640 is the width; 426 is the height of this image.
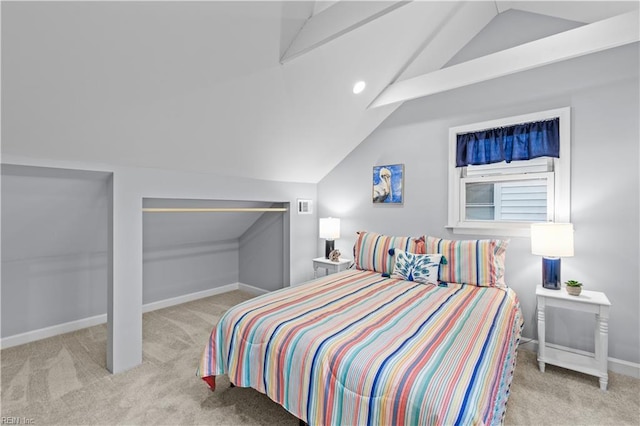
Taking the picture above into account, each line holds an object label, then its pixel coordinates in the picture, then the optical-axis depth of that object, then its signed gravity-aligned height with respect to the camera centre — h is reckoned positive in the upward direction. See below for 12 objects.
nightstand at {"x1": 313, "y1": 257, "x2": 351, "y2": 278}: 3.65 -0.65
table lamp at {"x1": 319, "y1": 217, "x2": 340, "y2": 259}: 3.77 -0.21
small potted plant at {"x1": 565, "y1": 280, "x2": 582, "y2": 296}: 2.27 -0.57
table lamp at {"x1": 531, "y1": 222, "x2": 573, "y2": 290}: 2.28 -0.26
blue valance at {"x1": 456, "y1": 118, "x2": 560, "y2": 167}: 2.59 +0.63
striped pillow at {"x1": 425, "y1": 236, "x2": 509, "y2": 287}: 2.56 -0.44
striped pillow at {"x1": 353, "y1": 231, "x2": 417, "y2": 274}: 2.97 -0.38
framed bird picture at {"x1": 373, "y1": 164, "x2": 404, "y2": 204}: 3.48 +0.32
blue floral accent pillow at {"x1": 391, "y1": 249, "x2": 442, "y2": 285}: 2.64 -0.49
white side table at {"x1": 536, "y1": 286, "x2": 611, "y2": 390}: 2.13 -0.88
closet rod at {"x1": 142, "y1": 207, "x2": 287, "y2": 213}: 2.57 +0.01
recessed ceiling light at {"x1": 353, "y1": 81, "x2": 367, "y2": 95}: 2.94 +1.22
